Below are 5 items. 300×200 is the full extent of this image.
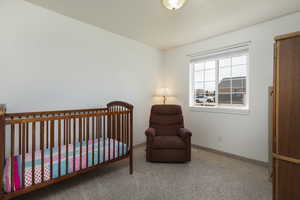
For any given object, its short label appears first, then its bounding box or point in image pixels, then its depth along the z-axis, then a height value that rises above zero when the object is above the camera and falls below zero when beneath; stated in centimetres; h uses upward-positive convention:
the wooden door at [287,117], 111 -13
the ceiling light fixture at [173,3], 166 +112
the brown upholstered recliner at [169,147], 252 -81
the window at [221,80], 282 +44
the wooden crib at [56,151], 139 -70
